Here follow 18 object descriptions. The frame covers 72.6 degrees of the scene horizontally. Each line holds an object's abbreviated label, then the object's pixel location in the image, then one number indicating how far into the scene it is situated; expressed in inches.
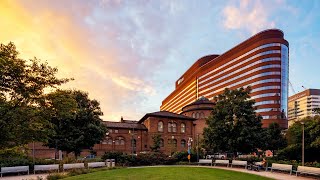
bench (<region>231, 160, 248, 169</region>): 845.3
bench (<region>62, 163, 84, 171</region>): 769.4
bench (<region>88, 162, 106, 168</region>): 838.2
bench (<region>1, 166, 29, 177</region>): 663.7
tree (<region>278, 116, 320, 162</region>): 960.9
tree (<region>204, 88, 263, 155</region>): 1019.6
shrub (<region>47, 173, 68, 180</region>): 562.5
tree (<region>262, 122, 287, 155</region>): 1962.9
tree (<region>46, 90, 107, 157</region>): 1086.3
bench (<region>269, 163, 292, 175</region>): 686.4
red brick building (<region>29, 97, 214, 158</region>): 2001.9
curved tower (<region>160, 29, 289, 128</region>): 3428.2
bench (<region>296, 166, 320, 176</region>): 600.9
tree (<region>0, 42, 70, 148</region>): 437.3
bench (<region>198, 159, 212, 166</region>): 996.1
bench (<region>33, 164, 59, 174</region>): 736.7
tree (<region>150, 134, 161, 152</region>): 1754.9
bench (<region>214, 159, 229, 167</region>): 919.0
